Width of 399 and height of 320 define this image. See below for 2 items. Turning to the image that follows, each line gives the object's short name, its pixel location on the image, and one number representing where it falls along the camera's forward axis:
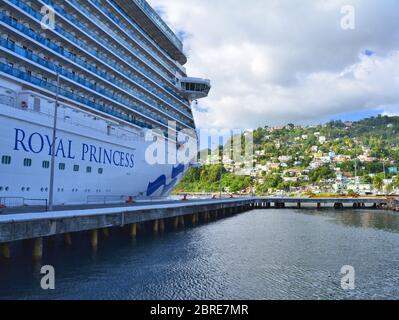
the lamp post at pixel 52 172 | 17.89
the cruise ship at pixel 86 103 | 21.97
